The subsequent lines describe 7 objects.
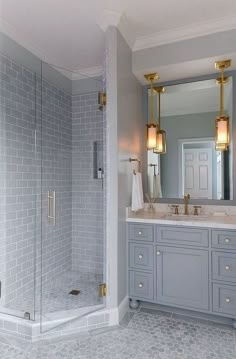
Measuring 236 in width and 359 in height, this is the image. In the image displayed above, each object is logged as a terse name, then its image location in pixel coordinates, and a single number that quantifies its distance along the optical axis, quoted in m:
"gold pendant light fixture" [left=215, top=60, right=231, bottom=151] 2.46
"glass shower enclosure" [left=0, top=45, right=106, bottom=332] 2.29
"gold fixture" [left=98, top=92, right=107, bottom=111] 2.23
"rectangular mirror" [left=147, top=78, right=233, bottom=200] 2.56
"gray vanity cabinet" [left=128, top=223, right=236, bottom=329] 2.03
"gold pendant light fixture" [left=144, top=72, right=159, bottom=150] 2.75
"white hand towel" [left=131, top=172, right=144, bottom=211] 2.39
